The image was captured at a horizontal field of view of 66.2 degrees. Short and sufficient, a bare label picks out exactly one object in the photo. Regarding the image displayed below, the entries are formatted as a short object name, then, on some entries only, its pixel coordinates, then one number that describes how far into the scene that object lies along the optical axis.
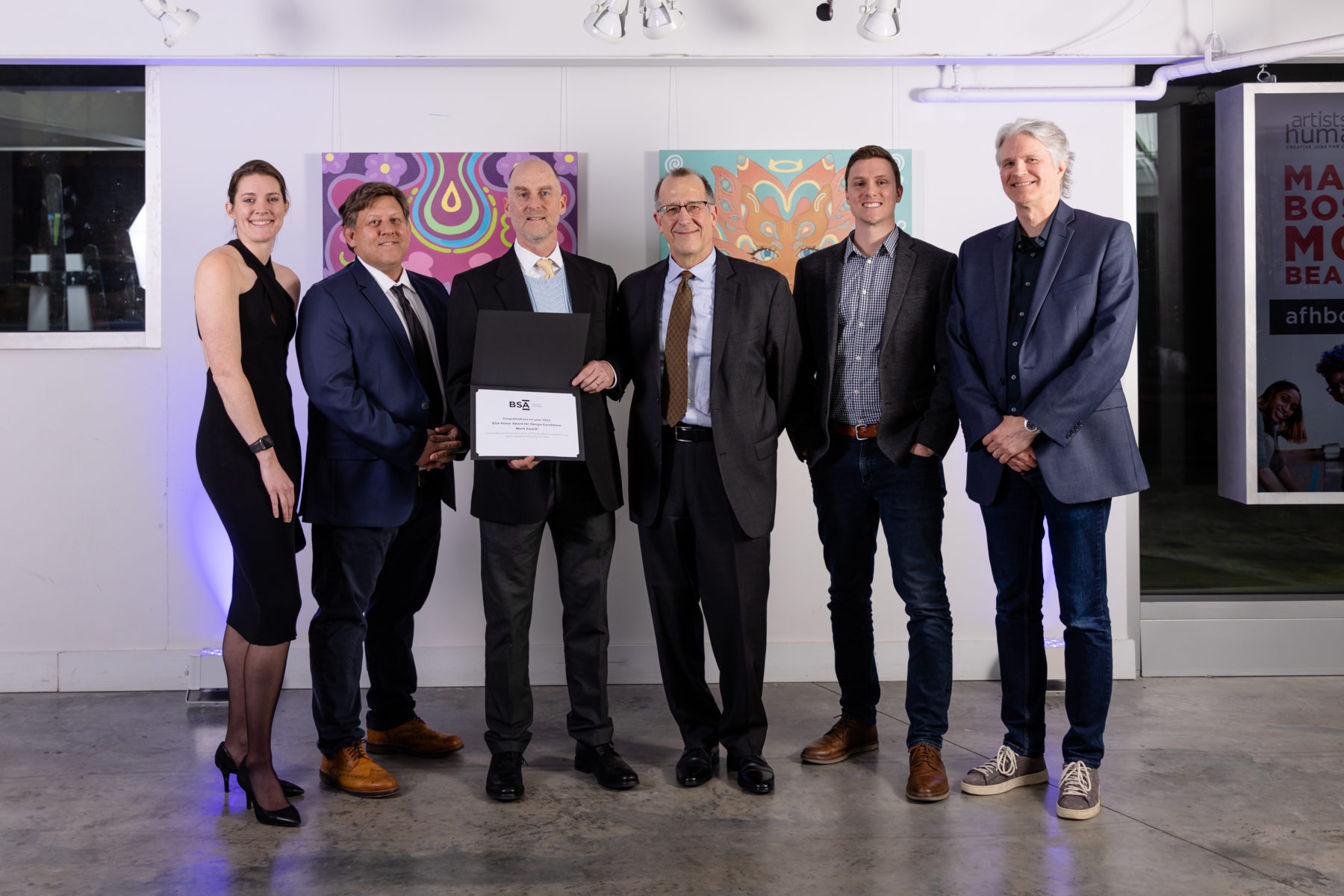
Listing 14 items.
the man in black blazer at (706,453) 3.28
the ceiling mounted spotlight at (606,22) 4.16
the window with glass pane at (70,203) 4.59
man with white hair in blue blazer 3.06
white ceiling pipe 4.40
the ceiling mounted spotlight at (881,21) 4.15
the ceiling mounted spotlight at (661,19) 4.11
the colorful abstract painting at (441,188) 4.51
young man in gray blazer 3.32
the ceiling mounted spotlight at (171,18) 4.09
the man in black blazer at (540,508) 3.28
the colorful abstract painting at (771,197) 4.54
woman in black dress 3.04
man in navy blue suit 3.28
